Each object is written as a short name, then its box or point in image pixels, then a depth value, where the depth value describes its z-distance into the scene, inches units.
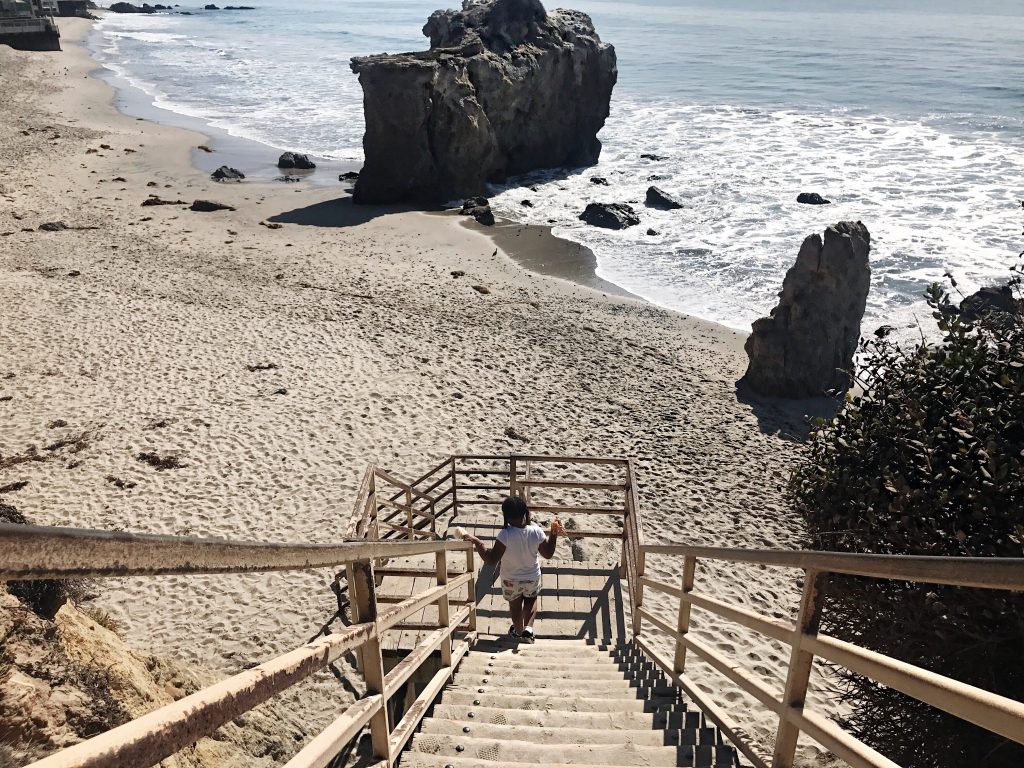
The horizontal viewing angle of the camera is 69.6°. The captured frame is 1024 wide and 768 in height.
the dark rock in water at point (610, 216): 1044.5
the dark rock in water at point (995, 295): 671.3
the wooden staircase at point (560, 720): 150.9
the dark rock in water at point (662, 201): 1140.5
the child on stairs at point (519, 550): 252.8
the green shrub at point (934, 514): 141.2
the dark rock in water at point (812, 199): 1159.0
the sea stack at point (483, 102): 1065.5
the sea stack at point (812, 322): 601.0
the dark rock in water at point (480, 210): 1029.2
